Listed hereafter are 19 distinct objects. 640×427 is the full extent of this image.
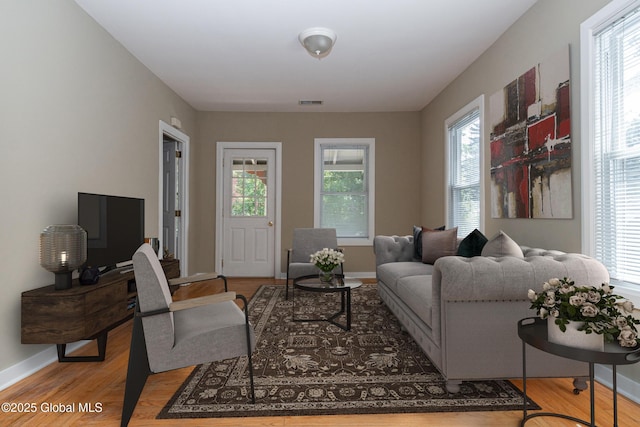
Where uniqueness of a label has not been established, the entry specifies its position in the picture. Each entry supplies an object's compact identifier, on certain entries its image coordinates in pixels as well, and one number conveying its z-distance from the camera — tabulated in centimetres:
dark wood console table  236
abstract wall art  265
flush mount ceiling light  340
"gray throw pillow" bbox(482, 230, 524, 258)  255
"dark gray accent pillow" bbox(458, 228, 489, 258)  310
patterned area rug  202
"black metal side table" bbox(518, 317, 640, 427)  149
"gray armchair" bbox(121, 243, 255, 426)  188
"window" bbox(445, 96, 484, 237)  409
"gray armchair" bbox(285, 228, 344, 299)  516
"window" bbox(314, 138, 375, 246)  622
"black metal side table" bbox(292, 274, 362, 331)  326
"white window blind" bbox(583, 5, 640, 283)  215
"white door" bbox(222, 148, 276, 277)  620
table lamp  245
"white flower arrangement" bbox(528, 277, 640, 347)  152
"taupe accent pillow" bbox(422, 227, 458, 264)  379
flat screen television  288
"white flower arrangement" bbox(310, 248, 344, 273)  357
